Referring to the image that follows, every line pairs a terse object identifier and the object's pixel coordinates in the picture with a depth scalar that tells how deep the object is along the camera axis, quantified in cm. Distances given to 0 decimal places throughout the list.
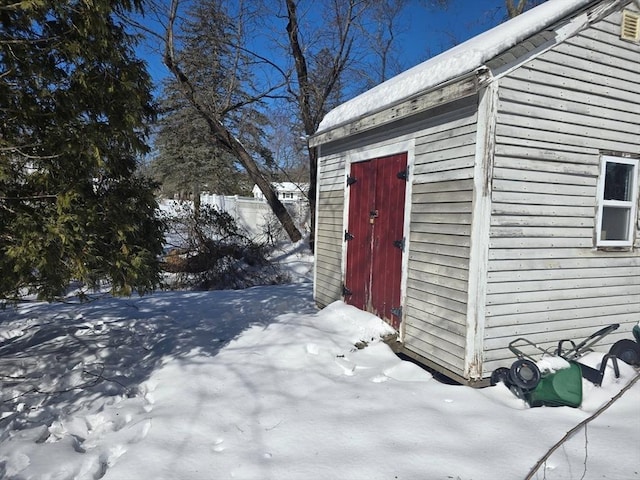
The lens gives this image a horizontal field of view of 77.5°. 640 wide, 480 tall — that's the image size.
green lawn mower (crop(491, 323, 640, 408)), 323
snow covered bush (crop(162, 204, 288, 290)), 1026
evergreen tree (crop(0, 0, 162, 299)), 285
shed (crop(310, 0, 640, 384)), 361
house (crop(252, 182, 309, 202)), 3938
